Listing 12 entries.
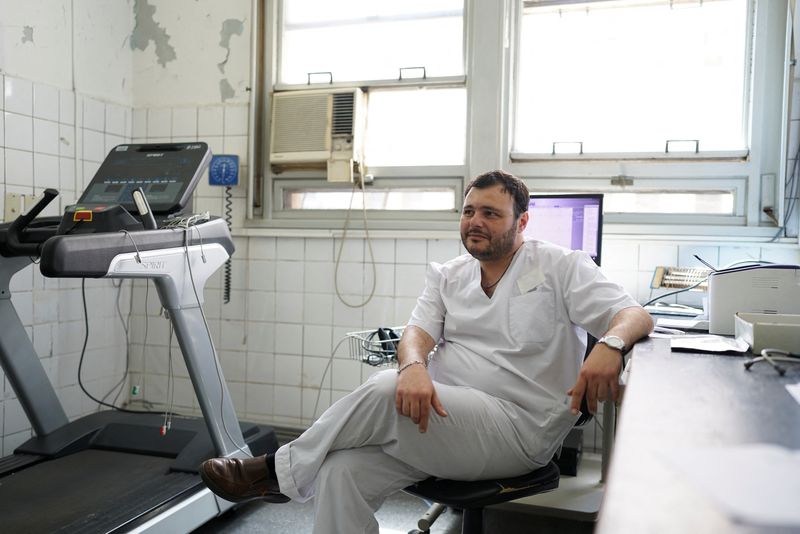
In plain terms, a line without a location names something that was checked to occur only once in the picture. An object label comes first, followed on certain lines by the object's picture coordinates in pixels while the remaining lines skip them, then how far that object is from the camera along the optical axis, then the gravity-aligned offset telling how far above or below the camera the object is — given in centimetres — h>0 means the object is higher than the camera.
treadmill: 205 -59
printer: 179 -11
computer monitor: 254 +11
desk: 57 -23
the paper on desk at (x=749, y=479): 57 -23
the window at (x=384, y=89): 332 +80
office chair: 152 -59
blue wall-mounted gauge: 343 +36
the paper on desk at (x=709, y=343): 147 -22
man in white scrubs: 161 -37
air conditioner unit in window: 329 +57
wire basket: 219 -37
